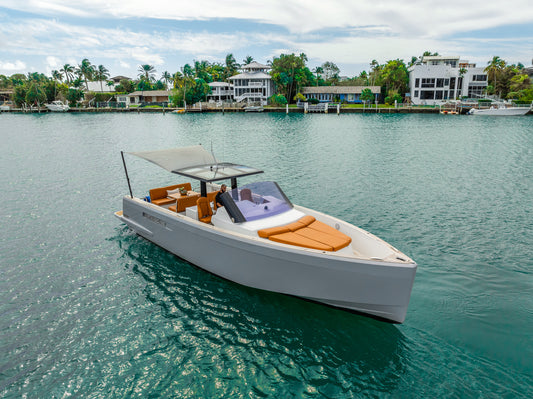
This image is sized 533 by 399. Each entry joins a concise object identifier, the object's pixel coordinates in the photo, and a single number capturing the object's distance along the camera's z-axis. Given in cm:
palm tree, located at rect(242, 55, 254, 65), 12850
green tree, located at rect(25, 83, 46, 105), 10898
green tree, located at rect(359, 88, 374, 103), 8906
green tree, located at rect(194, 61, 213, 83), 10781
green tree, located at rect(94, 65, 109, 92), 12875
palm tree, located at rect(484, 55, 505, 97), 8469
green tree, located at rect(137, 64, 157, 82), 13312
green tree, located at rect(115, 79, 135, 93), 12644
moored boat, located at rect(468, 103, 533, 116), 7019
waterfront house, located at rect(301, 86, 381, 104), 9782
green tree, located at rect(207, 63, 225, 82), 11869
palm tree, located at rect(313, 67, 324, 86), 11662
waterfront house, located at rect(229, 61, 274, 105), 9912
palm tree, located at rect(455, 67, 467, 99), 8700
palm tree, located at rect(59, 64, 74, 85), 12900
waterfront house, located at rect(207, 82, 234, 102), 10481
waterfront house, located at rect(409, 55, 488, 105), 8544
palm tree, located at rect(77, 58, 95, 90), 12494
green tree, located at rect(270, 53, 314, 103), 9712
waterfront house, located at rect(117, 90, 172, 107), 11666
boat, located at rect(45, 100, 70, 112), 10550
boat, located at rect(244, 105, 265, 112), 9069
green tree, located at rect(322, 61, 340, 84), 13351
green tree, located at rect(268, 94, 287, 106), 9506
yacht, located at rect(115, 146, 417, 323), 662
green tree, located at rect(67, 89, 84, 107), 11038
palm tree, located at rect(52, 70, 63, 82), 13050
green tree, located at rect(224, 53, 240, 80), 12156
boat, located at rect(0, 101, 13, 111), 11262
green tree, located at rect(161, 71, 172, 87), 14125
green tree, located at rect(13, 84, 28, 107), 11050
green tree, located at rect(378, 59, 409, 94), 9356
